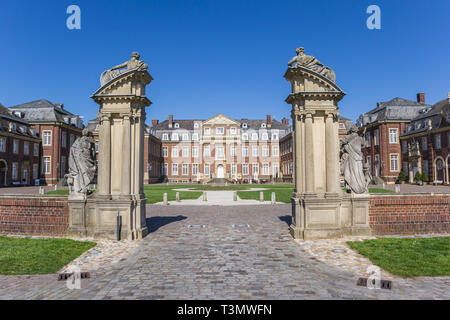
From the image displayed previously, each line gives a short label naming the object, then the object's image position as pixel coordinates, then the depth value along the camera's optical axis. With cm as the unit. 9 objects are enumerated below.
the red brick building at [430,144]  3447
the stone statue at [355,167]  883
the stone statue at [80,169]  884
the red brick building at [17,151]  3553
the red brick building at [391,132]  4200
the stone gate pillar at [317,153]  849
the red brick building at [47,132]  4109
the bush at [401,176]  3991
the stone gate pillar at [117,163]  862
